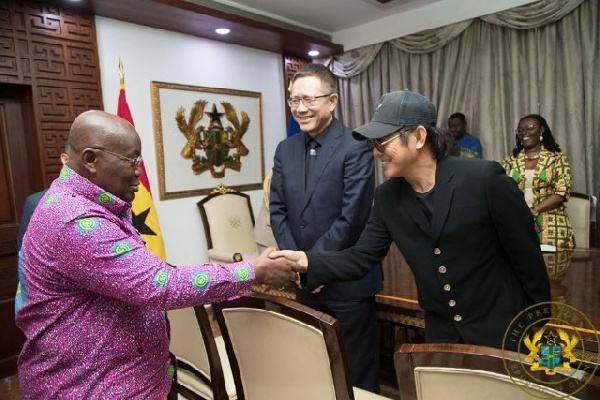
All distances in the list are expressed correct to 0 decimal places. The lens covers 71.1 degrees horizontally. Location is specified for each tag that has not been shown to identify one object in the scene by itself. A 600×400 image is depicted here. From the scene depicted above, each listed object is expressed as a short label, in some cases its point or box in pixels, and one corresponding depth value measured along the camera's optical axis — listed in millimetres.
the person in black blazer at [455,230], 1152
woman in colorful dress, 3064
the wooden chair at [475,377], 706
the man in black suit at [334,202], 1688
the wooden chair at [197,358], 1462
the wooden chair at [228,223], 3990
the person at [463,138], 4020
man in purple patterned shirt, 936
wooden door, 2928
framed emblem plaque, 3783
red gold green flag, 3305
